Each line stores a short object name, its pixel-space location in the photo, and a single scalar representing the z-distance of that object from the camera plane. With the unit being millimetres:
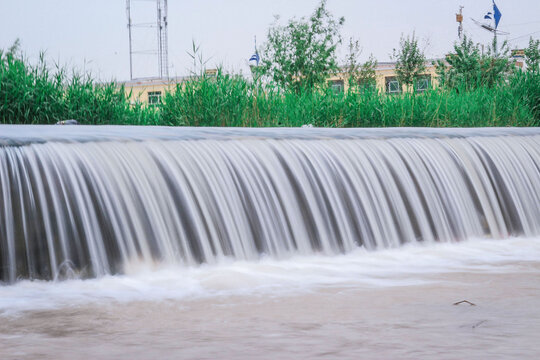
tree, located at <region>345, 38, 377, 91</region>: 30891
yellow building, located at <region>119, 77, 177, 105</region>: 45250
